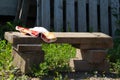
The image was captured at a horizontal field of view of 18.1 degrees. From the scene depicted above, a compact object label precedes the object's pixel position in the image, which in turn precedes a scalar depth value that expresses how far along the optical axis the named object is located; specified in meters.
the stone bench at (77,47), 4.48
